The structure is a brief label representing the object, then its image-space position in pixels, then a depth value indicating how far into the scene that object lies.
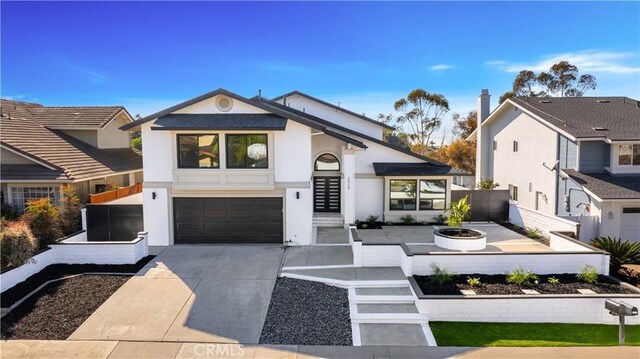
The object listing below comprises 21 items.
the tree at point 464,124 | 43.06
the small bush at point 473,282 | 10.18
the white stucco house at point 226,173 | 14.39
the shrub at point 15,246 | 10.30
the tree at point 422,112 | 46.69
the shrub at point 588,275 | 10.38
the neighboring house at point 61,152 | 17.16
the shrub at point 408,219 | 17.75
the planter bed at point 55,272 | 9.84
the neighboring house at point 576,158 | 15.45
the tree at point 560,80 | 42.91
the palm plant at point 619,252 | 11.84
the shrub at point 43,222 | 13.03
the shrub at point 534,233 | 15.39
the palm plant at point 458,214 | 13.09
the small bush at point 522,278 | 10.37
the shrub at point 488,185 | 22.32
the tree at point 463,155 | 35.09
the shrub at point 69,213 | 15.13
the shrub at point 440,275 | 10.36
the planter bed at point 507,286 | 9.78
